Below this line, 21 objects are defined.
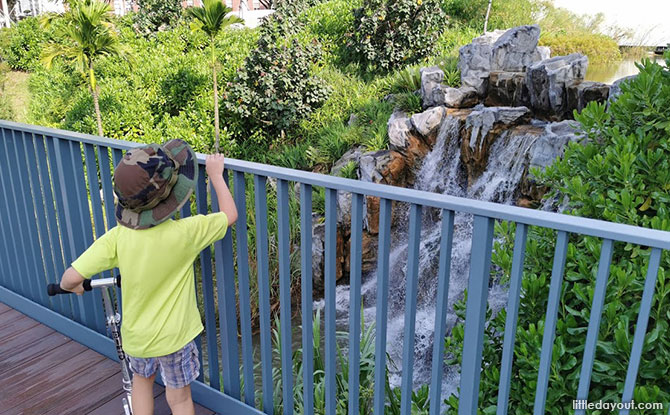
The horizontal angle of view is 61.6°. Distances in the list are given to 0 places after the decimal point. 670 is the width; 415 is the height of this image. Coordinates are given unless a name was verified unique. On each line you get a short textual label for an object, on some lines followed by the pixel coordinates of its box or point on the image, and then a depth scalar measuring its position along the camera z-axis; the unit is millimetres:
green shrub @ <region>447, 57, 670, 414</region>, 1827
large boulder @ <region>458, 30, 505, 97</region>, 9109
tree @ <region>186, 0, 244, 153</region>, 11156
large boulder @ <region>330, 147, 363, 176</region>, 8727
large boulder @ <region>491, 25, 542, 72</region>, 9312
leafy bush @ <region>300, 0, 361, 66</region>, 13453
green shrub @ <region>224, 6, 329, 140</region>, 10883
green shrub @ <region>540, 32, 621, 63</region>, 12877
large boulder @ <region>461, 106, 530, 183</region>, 7645
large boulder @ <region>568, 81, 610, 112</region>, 7500
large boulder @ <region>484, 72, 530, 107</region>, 8602
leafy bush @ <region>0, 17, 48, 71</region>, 18375
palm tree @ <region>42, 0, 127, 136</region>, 11203
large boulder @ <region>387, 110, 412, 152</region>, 8422
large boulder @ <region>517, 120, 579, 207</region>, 6492
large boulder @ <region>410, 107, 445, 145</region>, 8297
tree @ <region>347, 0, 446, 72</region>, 11688
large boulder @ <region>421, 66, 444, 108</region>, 9383
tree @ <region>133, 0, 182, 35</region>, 17531
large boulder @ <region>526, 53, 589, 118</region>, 7961
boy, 1989
